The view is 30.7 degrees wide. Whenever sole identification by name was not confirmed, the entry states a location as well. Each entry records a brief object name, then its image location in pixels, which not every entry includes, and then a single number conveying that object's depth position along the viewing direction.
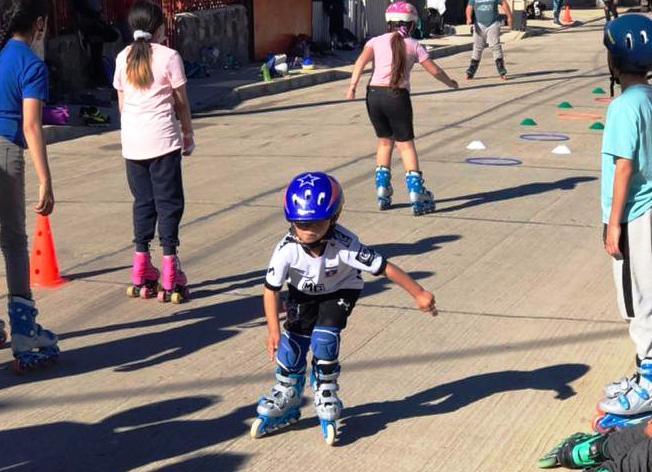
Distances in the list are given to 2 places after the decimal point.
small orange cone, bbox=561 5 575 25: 37.17
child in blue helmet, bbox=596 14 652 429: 4.85
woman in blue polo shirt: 5.79
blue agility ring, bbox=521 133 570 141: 13.70
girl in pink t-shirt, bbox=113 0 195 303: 7.16
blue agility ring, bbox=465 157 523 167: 12.05
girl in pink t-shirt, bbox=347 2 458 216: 9.55
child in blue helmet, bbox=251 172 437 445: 4.88
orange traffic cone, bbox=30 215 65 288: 7.79
